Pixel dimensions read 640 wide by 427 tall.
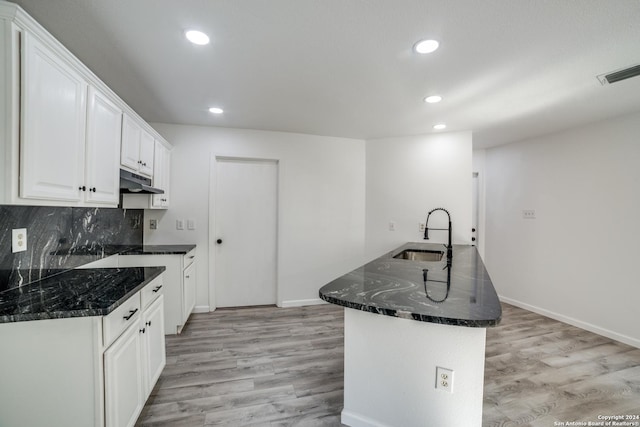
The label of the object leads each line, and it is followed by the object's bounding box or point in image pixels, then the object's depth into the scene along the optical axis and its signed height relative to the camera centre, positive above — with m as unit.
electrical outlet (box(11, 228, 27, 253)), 1.50 -0.16
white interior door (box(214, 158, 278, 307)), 3.65 -0.22
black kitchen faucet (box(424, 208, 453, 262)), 3.60 -0.09
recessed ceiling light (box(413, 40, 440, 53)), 1.69 +1.10
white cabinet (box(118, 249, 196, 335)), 2.80 -0.78
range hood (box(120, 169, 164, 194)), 2.16 +0.26
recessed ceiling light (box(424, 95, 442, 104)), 2.52 +1.13
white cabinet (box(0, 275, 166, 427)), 1.16 -0.71
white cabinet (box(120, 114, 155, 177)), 2.16 +0.58
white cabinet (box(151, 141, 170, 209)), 2.90 +0.44
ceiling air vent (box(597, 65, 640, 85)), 1.98 +1.10
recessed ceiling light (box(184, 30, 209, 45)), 1.64 +1.10
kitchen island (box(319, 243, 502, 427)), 1.28 -0.68
